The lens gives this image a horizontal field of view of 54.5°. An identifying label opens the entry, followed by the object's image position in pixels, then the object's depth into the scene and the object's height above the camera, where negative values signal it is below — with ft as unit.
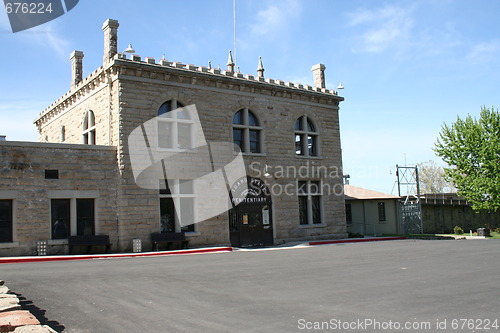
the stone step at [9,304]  21.54 -3.84
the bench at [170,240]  66.90 -3.49
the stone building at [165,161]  61.93 +8.31
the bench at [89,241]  62.08 -3.05
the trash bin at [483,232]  112.33 -6.72
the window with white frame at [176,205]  70.13 +1.33
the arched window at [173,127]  71.26 +13.01
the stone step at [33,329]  17.97 -4.10
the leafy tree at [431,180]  261.03 +13.66
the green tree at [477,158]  126.21 +12.21
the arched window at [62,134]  88.38 +15.36
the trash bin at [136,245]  64.95 -3.92
